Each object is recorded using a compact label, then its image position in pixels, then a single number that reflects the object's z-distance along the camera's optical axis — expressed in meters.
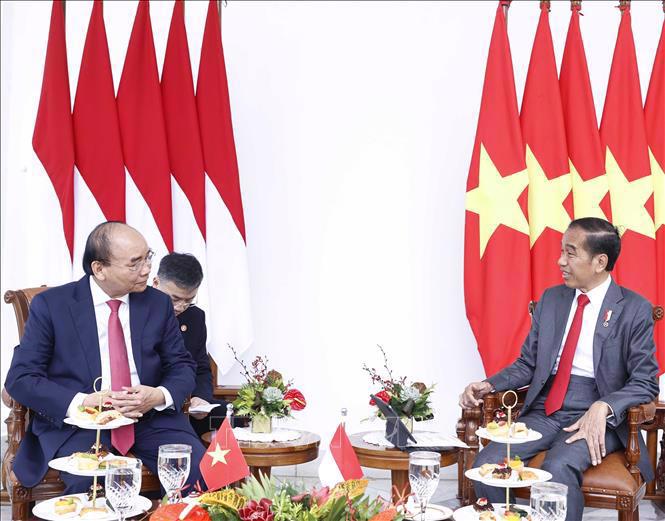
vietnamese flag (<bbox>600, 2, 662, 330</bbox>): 4.45
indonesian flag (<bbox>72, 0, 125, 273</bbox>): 4.52
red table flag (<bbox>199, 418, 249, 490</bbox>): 2.21
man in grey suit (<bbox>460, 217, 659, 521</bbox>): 3.23
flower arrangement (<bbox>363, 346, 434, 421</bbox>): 3.48
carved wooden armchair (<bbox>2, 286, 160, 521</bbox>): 2.95
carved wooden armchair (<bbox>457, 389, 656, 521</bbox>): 3.02
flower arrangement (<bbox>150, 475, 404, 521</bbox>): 1.78
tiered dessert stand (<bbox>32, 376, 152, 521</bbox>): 2.27
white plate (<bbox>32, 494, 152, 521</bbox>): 2.27
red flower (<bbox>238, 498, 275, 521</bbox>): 1.75
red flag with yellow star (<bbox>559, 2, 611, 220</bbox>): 4.51
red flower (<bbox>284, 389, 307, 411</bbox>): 3.55
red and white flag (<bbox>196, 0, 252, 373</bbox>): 4.72
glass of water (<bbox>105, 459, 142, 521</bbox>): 2.03
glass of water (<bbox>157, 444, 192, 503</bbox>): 2.16
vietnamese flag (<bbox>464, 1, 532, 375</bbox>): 4.50
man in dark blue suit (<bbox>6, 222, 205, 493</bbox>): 2.98
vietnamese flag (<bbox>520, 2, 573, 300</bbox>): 4.51
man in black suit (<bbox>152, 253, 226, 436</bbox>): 3.77
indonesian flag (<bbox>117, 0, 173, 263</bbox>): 4.60
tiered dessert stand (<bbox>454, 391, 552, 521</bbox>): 2.40
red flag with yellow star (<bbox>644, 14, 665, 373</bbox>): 4.49
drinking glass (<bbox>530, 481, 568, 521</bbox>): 1.94
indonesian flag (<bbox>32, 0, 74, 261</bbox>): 4.48
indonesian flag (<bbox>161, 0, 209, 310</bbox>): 4.68
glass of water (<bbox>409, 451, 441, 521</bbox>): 2.11
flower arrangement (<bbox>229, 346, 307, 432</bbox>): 3.50
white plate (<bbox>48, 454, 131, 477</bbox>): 2.36
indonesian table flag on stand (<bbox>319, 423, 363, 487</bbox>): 2.19
